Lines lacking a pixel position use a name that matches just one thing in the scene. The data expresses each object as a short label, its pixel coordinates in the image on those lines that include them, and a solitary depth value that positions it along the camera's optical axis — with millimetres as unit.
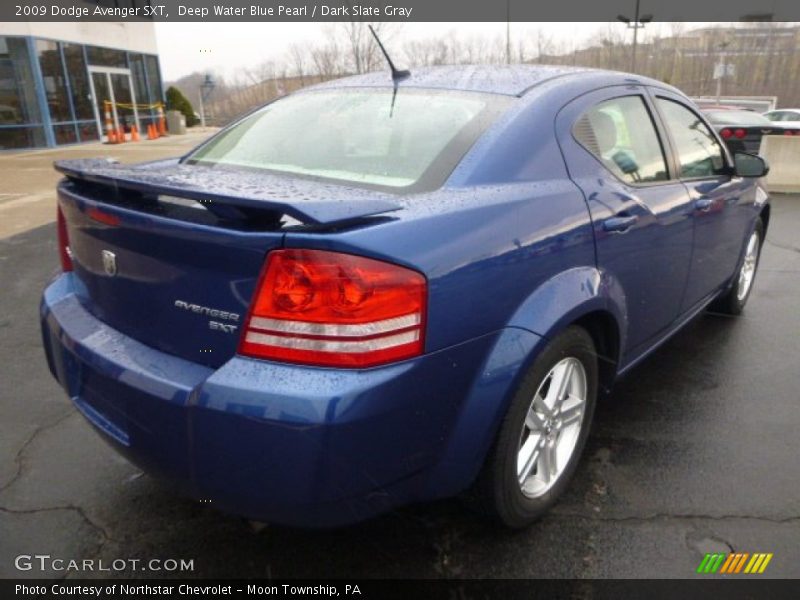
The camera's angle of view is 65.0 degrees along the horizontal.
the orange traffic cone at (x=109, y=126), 19312
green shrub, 27062
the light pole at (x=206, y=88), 26734
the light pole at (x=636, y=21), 28306
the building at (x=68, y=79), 16062
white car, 19453
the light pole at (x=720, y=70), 28922
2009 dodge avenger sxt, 1619
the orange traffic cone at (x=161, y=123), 23109
